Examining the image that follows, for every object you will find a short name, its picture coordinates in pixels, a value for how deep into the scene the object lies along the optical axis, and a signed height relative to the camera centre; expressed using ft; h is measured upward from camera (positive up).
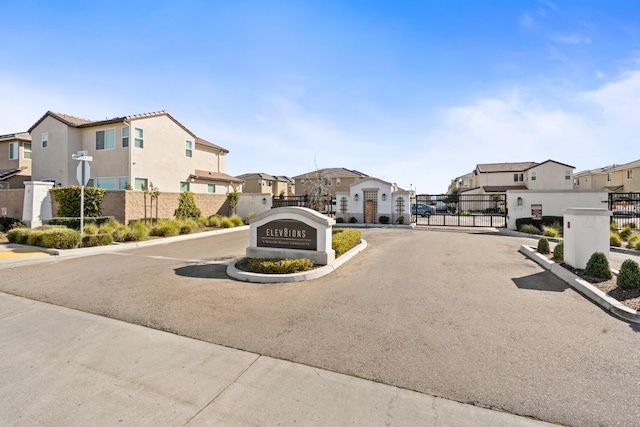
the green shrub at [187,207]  71.12 +1.92
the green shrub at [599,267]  23.66 -4.16
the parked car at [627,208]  67.43 +1.20
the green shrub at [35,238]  40.57 -2.87
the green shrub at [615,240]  45.11 -4.00
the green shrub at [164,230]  53.83 -2.55
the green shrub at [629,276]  20.58 -4.25
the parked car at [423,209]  115.55 +1.88
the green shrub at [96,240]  41.24 -3.31
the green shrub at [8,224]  51.19 -1.27
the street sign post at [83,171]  43.76 +6.37
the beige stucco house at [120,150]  68.74 +15.59
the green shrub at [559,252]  31.11 -3.98
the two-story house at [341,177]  164.30 +20.03
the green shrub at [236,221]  73.94 -1.46
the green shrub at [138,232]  47.42 -2.67
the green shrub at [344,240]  34.30 -3.12
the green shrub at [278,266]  27.12 -4.55
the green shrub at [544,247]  35.29 -3.84
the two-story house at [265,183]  176.55 +19.28
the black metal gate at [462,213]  90.75 +0.33
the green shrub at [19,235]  42.47 -2.64
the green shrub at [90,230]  46.84 -2.15
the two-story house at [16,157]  80.94 +16.40
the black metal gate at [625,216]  62.88 -0.72
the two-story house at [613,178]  142.41 +18.66
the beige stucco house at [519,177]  143.13 +18.43
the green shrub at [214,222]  71.10 -1.58
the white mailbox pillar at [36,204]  53.72 +2.11
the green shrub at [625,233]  50.52 -3.38
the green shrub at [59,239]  38.96 -2.92
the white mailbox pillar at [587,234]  26.45 -1.82
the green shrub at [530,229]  58.90 -3.02
